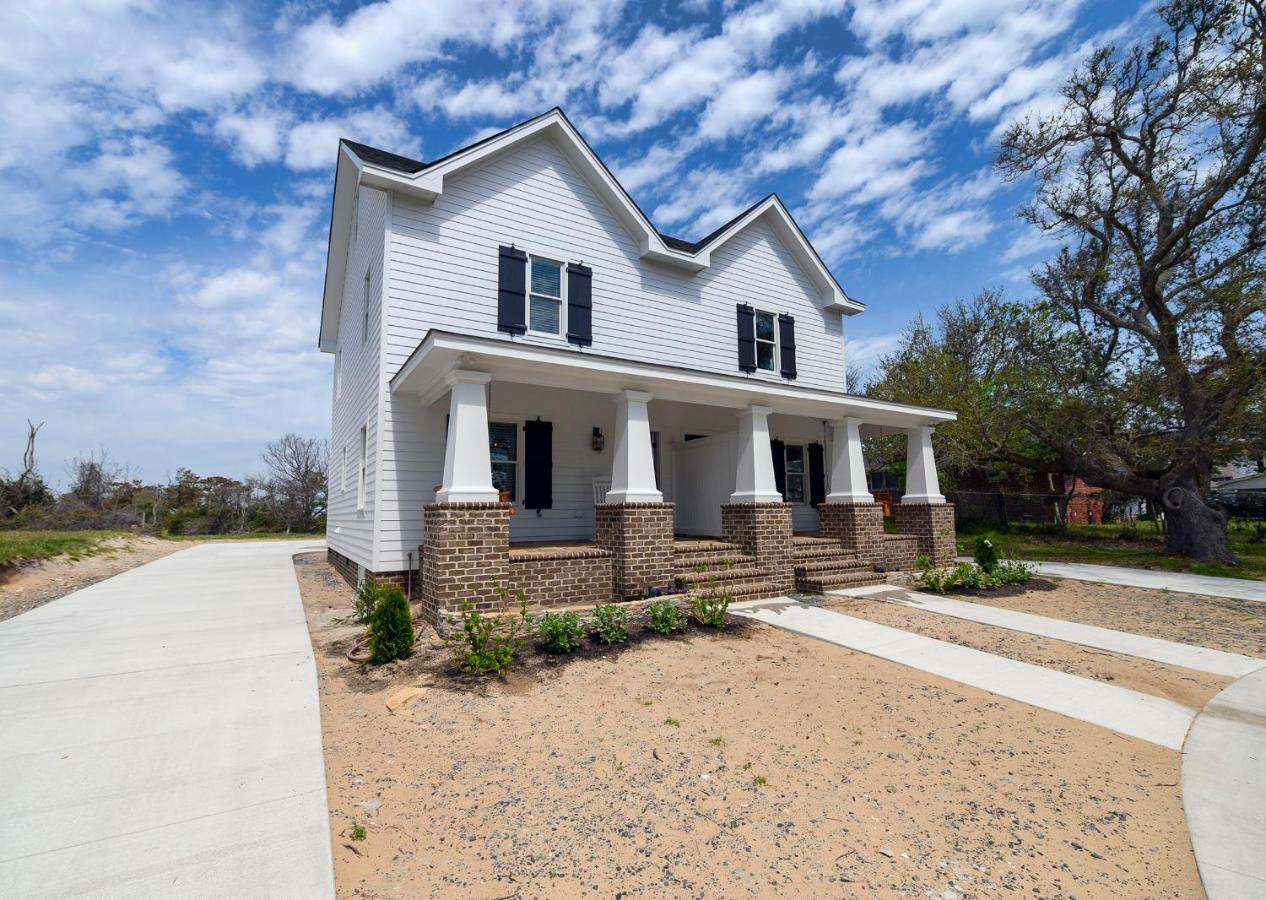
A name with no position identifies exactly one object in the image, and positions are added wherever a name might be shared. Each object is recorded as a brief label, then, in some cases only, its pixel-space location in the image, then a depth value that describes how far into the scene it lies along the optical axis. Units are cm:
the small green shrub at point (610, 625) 598
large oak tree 1249
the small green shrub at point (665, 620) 639
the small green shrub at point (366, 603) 677
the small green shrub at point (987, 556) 994
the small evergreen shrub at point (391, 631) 540
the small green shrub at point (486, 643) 506
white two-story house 727
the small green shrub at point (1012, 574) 979
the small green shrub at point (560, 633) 566
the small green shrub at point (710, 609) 671
